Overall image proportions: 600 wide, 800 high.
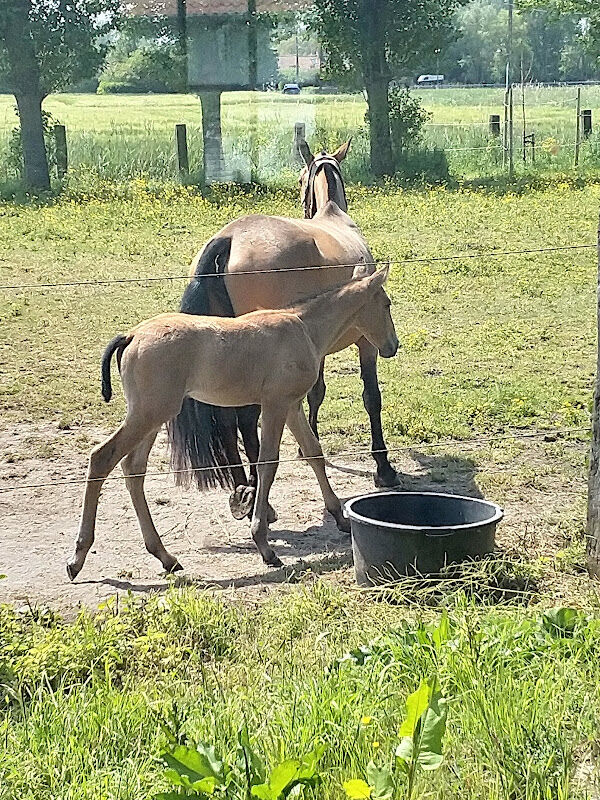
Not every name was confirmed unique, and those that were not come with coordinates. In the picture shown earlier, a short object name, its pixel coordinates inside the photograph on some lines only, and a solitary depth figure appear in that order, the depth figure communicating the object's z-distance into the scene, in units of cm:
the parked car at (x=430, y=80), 3052
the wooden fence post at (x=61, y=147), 2119
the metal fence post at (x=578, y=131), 2408
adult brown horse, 598
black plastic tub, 471
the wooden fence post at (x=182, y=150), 2106
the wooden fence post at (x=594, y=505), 478
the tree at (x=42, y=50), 2019
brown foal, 517
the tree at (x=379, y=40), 2172
